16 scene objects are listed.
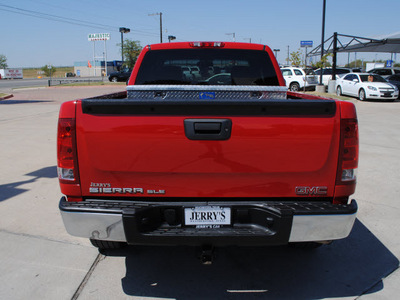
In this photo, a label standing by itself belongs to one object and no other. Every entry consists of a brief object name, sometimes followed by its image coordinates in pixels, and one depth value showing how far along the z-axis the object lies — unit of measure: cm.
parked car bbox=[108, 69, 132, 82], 4126
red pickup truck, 255
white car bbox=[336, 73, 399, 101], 1909
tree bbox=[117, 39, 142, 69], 5250
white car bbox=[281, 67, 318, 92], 2495
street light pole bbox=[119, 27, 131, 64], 4895
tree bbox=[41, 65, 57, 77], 8331
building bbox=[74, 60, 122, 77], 8556
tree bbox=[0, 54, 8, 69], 10756
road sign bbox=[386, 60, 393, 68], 5262
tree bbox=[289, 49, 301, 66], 2586
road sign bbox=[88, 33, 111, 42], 6481
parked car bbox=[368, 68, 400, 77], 2478
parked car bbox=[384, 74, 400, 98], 2210
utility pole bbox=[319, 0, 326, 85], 2605
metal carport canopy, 2474
